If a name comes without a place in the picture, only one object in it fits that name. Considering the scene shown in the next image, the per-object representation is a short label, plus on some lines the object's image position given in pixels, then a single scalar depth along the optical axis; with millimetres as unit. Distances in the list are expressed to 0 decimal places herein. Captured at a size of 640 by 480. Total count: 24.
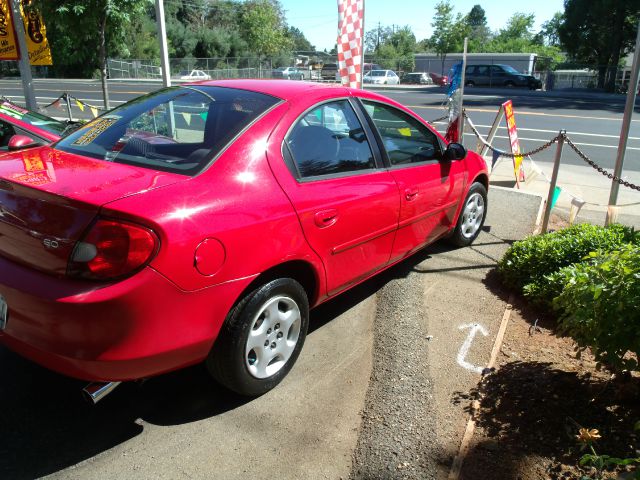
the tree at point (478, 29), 61934
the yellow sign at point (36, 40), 10570
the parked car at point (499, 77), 34188
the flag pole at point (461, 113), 6742
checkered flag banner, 8031
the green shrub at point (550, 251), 4078
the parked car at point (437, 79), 32456
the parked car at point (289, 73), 38062
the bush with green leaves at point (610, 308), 2404
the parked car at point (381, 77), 42094
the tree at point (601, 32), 31688
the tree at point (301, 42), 110638
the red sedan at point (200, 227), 2209
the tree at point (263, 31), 61888
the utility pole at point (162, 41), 7352
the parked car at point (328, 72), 36622
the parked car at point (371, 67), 46438
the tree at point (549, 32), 63659
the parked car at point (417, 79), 43344
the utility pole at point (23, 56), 9211
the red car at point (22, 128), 5840
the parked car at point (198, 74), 43581
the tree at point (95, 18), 9078
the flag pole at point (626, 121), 4766
